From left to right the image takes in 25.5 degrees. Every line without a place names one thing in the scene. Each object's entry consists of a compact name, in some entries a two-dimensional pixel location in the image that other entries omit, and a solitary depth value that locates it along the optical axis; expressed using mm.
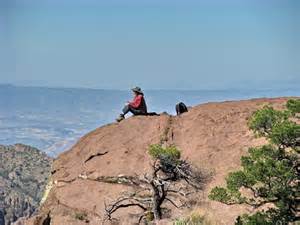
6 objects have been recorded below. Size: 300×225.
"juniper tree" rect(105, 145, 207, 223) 24000
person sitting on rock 32250
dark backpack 30978
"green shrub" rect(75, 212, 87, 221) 26031
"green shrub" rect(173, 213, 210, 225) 22134
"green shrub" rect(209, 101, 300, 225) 15852
